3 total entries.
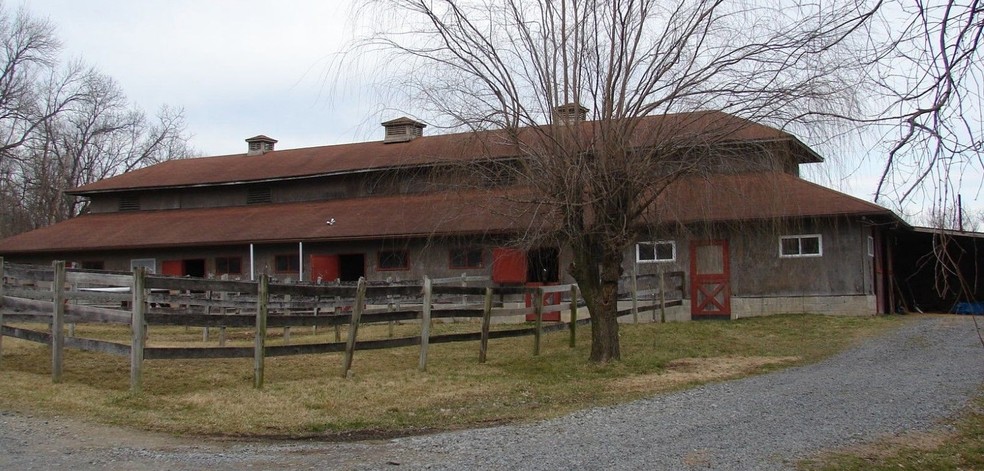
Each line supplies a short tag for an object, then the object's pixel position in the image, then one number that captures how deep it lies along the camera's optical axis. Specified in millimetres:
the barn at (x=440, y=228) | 13578
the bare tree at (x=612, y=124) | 12320
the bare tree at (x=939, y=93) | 4836
